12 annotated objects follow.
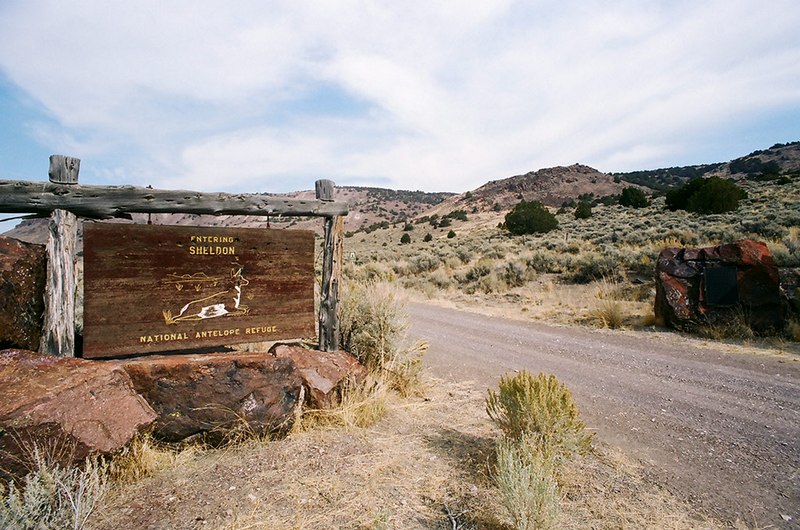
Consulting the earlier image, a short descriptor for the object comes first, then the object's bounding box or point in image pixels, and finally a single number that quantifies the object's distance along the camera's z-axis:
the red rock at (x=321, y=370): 4.70
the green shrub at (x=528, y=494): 2.85
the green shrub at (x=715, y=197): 26.81
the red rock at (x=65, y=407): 2.94
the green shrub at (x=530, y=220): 31.81
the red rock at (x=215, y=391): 3.83
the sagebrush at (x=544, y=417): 3.83
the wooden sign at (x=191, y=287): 4.11
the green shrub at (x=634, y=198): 40.25
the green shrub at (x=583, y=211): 36.97
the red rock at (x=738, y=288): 8.91
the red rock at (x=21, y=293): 3.65
